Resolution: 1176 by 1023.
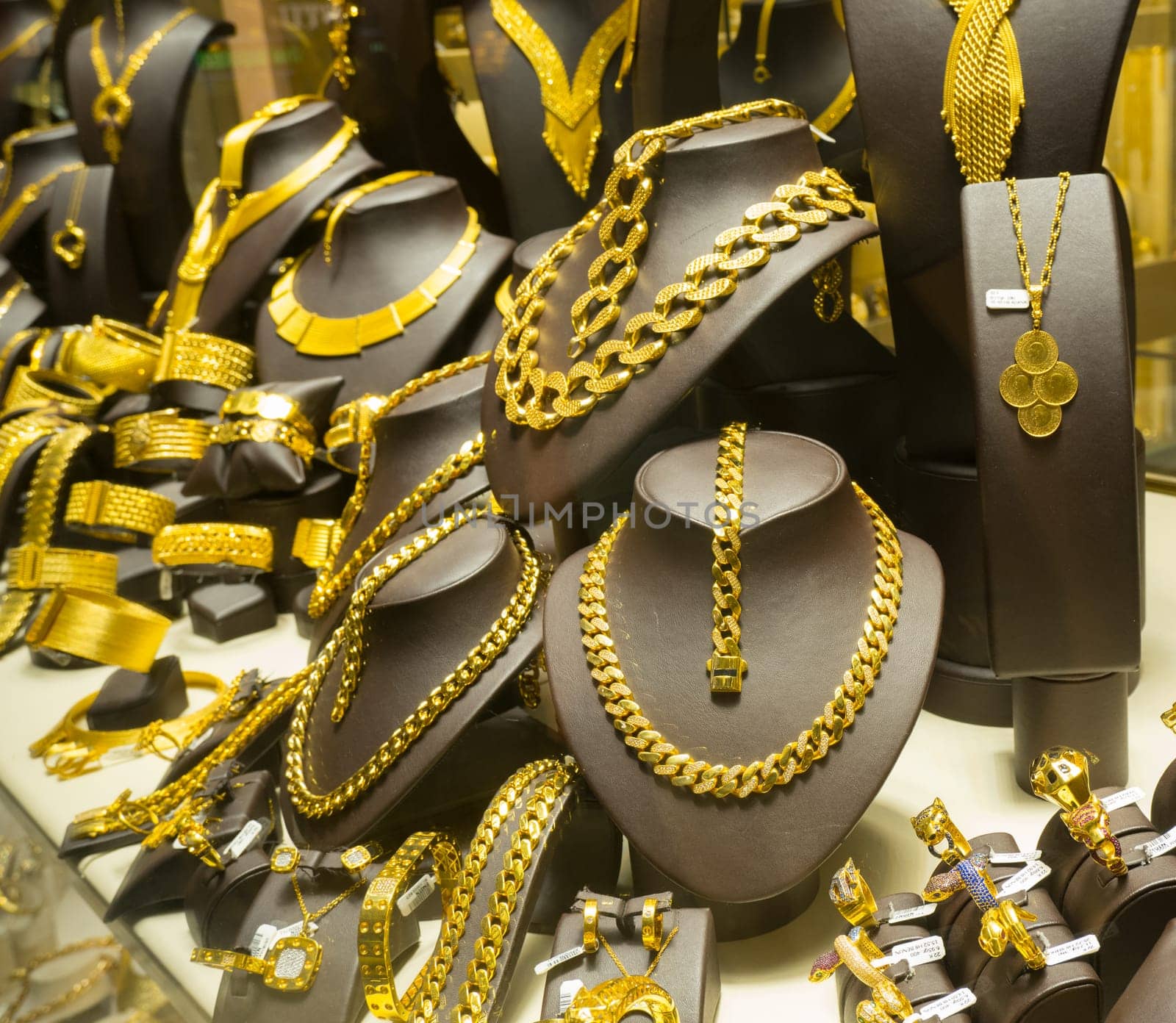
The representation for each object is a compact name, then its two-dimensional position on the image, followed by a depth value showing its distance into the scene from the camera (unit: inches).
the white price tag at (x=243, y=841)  35.9
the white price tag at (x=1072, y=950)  25.0
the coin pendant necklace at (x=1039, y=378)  32.7
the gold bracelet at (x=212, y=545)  55.9
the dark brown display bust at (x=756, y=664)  29.4
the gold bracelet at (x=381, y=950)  30.3
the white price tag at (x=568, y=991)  28.0
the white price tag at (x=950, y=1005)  25.7
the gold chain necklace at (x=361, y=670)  34.7
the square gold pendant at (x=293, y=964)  31.4
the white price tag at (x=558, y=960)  28.9
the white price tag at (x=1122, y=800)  28.3
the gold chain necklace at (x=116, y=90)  75.0
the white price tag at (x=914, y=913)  28.9
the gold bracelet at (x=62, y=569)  57.0
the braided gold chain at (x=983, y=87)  34.5
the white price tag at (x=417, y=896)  32.5
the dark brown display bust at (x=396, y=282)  57.1
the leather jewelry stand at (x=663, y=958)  27.8
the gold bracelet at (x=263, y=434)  55.1
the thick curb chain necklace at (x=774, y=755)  29.6
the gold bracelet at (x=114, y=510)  59.4
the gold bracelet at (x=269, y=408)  55.7
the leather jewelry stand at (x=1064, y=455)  32.7
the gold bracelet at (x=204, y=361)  61.1
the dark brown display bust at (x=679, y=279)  34.7
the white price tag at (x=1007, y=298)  33.0
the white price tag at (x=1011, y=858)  28.3
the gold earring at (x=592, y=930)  29.0
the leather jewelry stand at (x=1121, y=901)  25.8
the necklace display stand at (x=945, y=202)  34.1
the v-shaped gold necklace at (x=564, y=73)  56.1
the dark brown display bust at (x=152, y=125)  73.8
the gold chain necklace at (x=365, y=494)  45.1
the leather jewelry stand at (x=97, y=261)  75.5
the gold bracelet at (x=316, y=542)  55.5
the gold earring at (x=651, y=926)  28.5
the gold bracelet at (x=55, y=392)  67.6
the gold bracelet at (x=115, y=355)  66.6
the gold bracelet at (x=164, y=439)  59.0
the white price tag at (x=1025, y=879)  27.2
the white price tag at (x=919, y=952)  27.3
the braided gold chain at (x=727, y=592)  30.7
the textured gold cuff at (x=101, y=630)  50.6
